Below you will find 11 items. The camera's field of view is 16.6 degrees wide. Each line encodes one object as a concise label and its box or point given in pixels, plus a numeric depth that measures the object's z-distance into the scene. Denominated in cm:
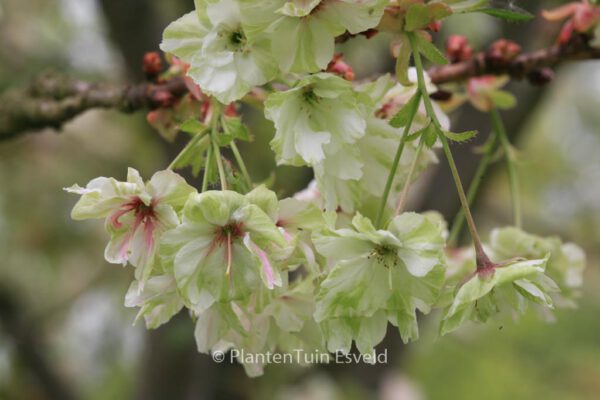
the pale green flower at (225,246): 64
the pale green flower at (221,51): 66
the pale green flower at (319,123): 66
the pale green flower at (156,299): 66
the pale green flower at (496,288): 65
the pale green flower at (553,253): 75
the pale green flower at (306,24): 65
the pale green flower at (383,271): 64
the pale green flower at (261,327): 68
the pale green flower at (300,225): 66
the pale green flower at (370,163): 67
